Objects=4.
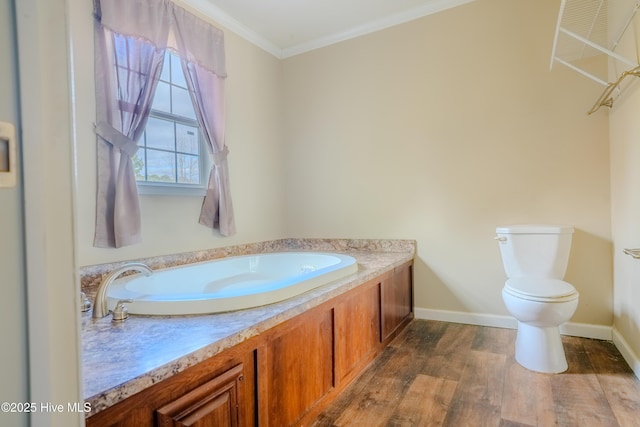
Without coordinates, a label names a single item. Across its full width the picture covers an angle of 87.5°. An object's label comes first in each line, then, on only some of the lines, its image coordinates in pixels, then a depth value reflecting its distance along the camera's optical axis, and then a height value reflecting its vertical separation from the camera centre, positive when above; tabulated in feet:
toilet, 5.87 -1.54
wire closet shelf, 6.12 +3.35
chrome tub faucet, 4.21 -1.06
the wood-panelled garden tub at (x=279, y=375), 2.85 -1.89
